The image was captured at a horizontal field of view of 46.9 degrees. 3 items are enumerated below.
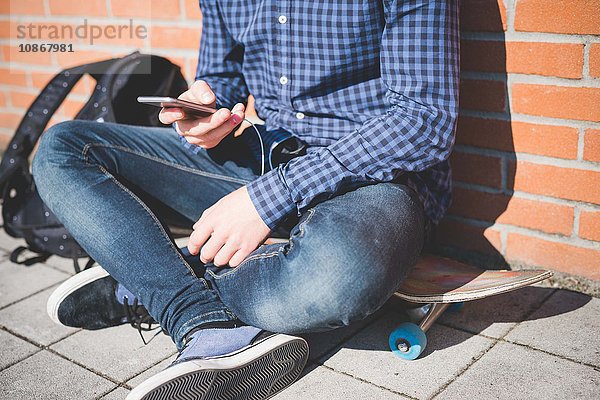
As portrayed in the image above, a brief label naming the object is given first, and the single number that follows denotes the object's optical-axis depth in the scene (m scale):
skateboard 1.64
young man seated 1.50
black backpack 2.33
